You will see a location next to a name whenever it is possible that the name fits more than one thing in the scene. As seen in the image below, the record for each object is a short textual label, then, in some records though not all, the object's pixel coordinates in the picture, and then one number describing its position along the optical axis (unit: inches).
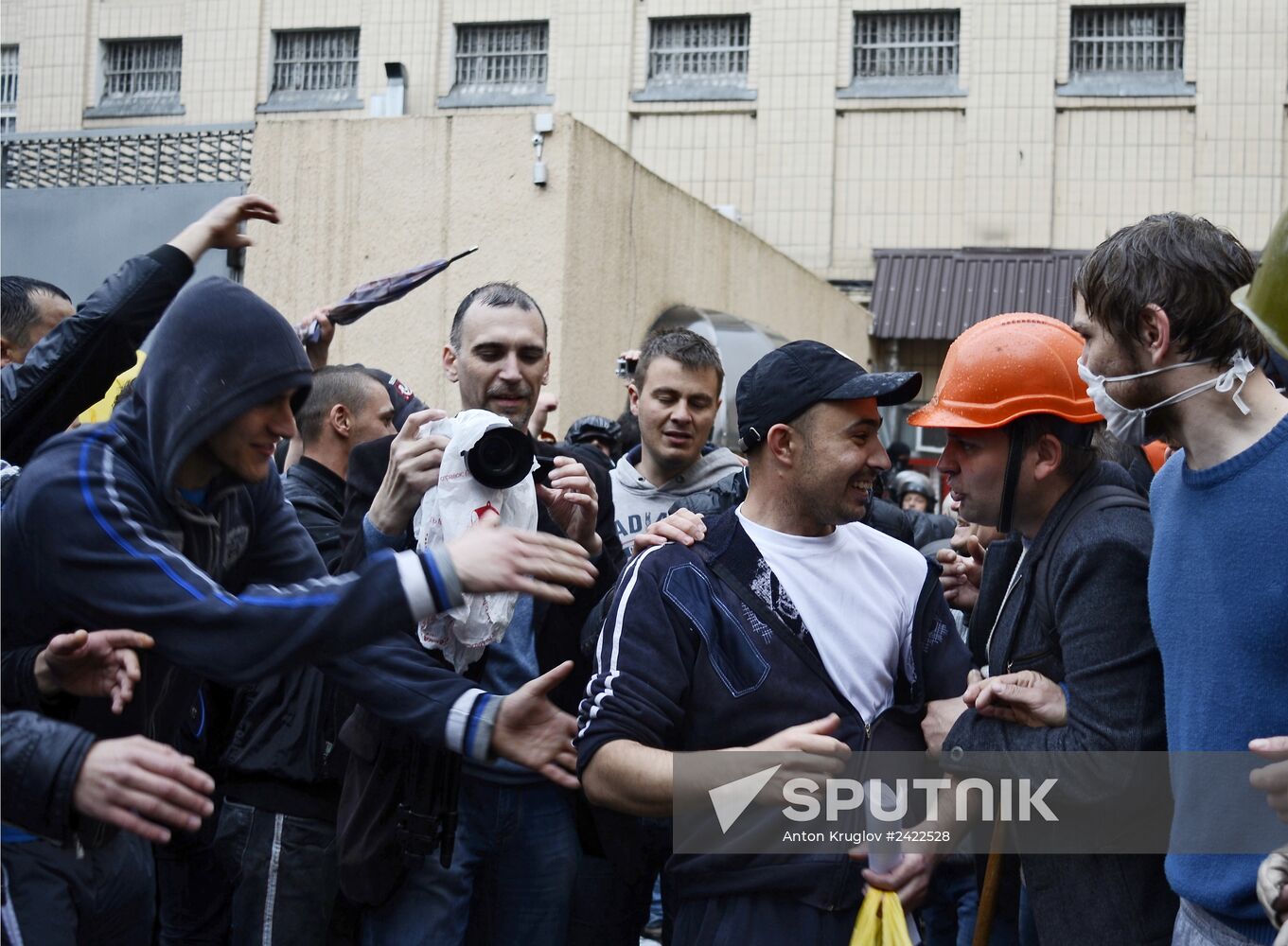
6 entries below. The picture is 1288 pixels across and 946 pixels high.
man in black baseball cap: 123.3
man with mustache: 142.6
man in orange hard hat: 119.7
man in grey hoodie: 219.3
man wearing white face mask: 105.6
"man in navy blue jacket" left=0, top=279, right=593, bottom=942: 103.0
